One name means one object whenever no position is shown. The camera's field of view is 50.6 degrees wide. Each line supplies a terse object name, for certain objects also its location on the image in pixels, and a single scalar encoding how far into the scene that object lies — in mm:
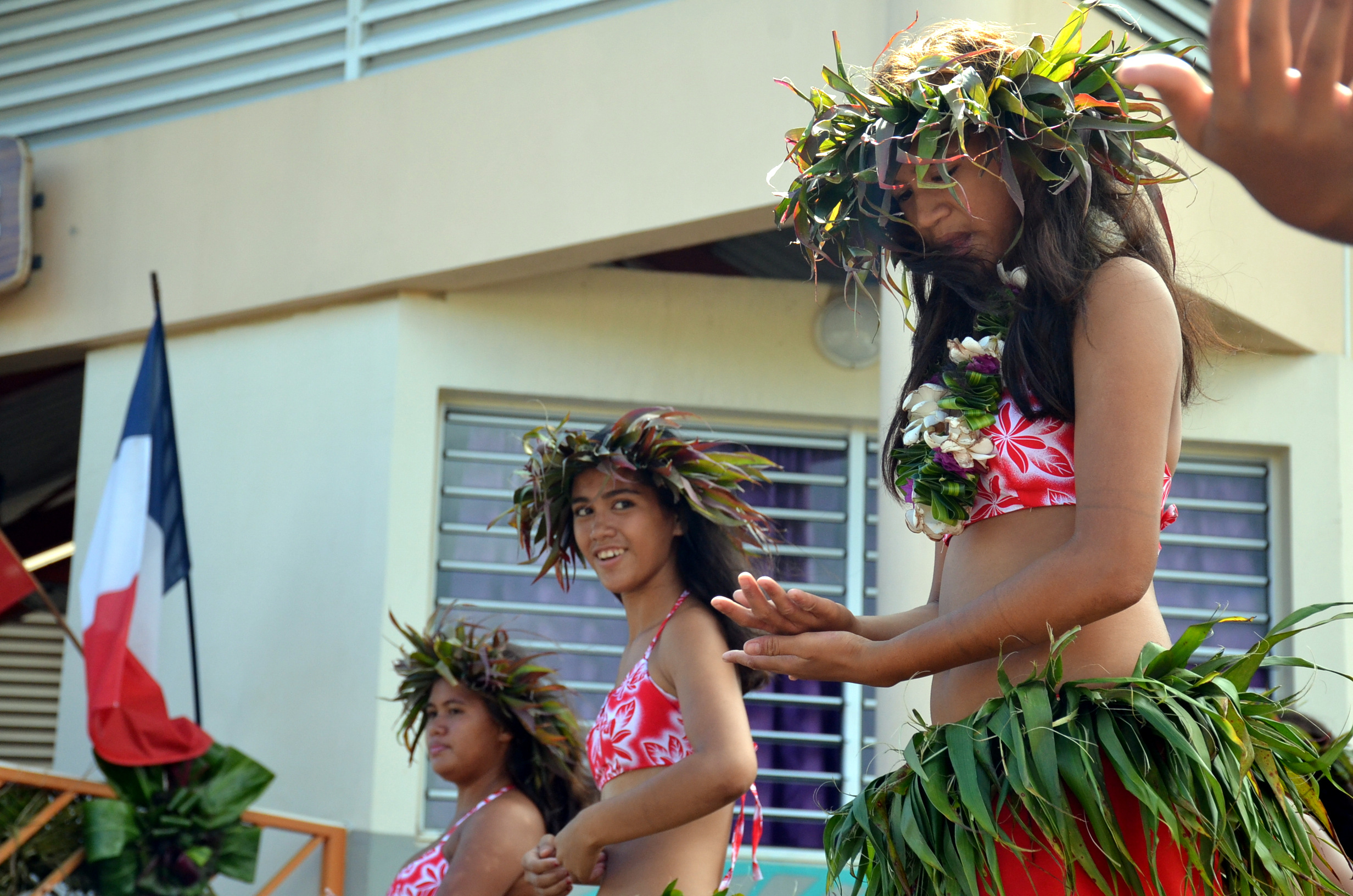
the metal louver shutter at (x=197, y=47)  5973
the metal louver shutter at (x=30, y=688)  8742
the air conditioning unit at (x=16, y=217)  6242
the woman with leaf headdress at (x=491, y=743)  3707
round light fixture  5891
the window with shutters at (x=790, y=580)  5684
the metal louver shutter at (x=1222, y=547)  5930
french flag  4941
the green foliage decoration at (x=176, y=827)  4766
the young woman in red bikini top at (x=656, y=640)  2545
